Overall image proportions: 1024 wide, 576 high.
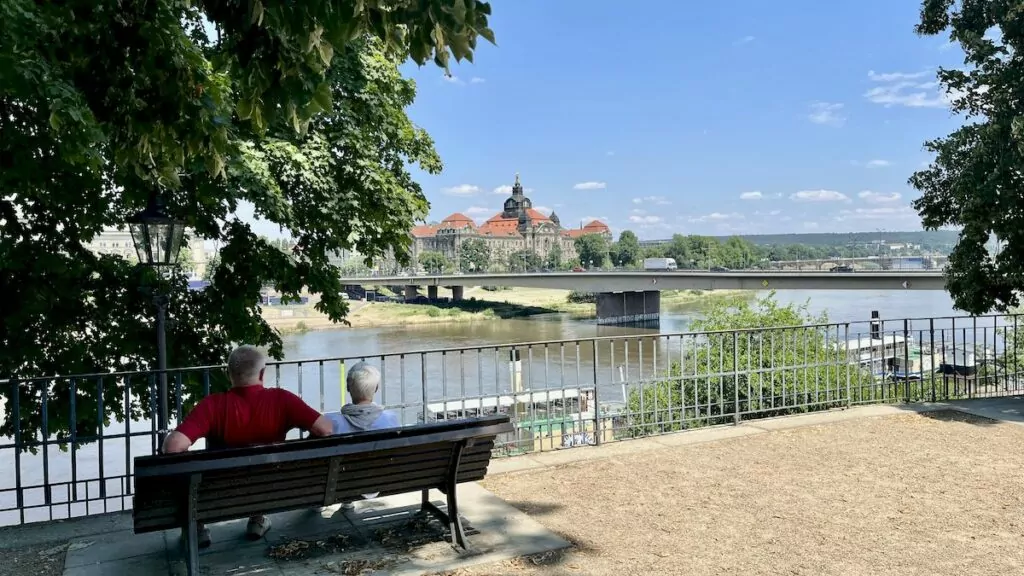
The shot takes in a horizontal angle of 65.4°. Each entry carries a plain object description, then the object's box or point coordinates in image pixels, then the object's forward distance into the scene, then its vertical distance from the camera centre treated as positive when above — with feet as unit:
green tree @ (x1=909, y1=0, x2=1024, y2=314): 34.04 +4.19
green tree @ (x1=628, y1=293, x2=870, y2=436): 27.09 -5.19
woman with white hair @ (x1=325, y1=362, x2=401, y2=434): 15.79 -2.64
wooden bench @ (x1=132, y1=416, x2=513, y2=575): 12.53 -3.37
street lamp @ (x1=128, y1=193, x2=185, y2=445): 22.35 +1.25
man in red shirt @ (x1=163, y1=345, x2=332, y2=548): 14.16 -2.44
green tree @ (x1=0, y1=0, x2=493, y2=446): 16.20 +3.53
